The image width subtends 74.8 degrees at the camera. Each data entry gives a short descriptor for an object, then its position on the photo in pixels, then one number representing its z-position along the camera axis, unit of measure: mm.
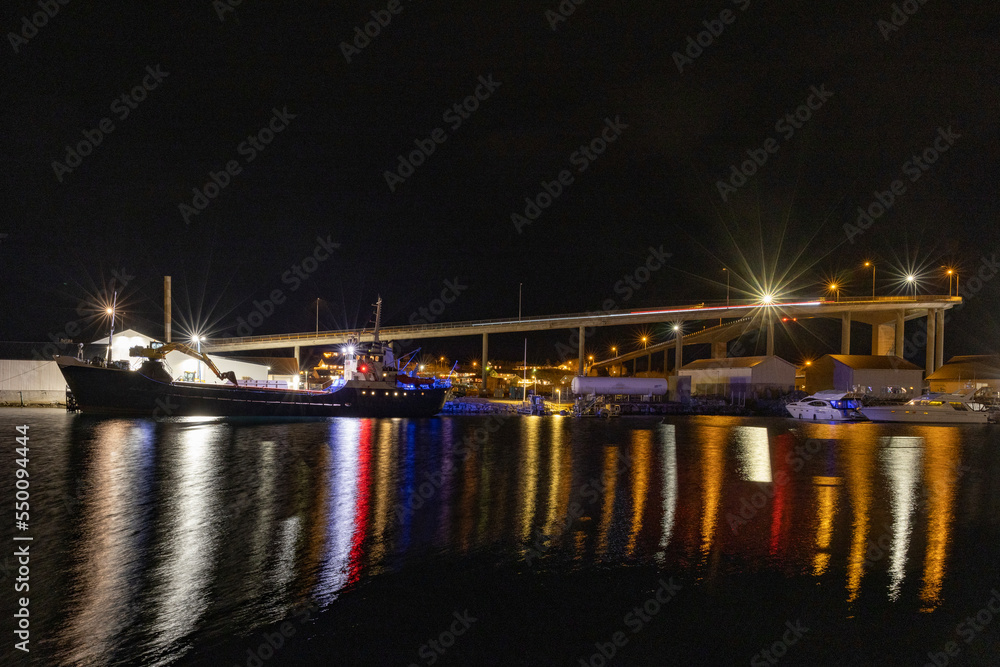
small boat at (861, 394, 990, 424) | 45312
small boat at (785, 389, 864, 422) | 47938
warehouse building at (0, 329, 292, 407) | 48156
